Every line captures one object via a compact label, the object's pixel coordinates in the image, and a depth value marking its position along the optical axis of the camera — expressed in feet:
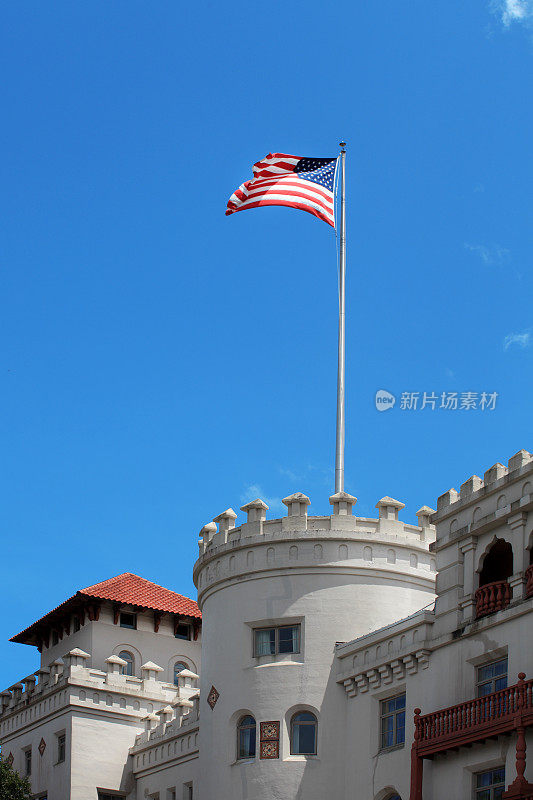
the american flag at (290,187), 143.43
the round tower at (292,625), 124.67
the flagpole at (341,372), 139.75
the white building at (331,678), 105.40
